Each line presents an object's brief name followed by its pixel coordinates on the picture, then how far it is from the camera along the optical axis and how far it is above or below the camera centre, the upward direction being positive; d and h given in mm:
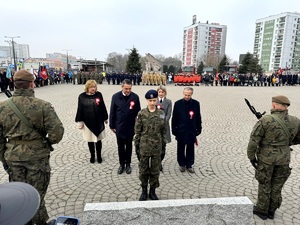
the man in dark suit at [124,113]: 4508 -821
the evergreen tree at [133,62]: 38500 +1546
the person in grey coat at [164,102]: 4934 -654
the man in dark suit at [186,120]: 4613 -961
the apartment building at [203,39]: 114938 +16973
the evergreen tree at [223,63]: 55825 +2546
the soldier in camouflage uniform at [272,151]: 3041 -1052
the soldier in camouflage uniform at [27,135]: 2529 -747
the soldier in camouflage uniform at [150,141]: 3570 -1088
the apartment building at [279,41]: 89812 +13820
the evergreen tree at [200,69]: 60156 +938
